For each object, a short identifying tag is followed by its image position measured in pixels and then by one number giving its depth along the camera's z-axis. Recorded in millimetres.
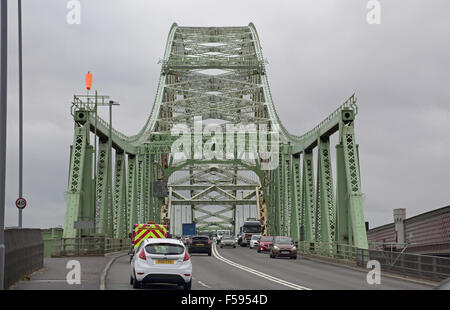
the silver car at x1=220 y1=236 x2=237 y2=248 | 74250
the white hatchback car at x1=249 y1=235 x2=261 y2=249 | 73062
